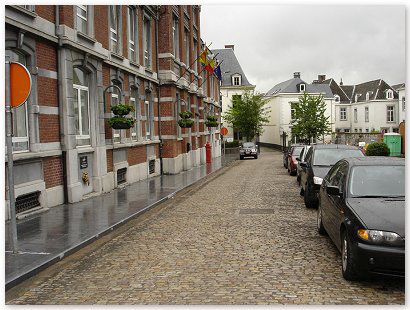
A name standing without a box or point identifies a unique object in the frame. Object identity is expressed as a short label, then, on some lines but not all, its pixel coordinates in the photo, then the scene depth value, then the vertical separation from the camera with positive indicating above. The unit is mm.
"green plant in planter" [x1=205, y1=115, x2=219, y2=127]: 30953 +953
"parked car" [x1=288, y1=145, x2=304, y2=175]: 21906 -1153
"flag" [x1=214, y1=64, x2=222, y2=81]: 37338 +5180
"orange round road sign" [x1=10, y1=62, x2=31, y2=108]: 6508 +795
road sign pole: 6516 -289
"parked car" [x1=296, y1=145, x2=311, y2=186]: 15819 -879
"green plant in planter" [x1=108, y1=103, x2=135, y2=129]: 14562 +614
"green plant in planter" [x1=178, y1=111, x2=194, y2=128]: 22953 +829
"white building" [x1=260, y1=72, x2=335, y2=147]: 63969 +4290
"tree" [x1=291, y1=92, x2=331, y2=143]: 55706 +1780
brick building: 10859 +1358
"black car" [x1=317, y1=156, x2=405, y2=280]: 5156 -1017
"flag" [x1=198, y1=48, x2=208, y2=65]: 24755 +4145
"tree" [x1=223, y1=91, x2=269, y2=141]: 55219 +2466
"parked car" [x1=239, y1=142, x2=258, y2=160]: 40622 -1350
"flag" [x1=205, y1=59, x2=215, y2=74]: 25344 +3848
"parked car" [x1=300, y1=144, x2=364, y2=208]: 11312 -785
